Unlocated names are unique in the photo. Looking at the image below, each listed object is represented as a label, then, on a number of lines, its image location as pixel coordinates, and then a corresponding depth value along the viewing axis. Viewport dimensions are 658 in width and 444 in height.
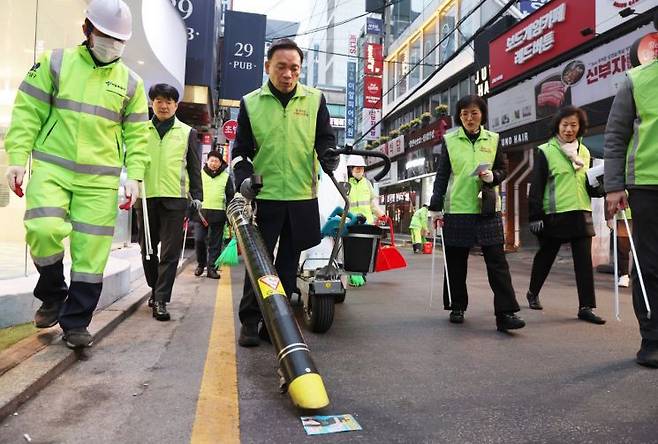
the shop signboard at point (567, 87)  9.27
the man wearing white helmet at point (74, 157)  2.63
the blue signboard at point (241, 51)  16.80
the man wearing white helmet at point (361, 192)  6.98
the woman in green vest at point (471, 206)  3.78
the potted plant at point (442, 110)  17.97
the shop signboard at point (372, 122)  27.59
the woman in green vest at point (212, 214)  6.96
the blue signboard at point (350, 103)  32.59
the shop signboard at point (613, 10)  8.75
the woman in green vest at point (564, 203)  4.35
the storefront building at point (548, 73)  9.38
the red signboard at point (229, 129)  16.71
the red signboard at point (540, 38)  10.37
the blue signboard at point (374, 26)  29.23
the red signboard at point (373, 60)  25.36
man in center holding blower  3.14
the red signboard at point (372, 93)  25.23
